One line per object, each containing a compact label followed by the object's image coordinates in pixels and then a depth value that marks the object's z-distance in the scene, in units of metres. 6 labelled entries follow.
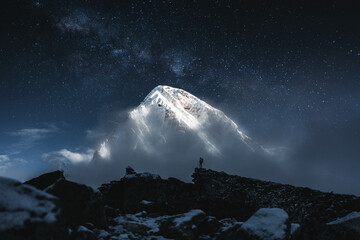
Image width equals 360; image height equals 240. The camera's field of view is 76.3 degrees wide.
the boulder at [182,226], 7.50
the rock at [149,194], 11.54
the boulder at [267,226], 5.88
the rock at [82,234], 5.45
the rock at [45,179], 7.35
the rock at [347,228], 7.20
